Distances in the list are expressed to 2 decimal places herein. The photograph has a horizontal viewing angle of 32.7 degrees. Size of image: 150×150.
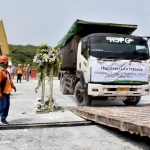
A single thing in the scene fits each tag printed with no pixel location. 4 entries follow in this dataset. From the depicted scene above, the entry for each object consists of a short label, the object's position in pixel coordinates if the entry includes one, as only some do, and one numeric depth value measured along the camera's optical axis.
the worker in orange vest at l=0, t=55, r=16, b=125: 6.12
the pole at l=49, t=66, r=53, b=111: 8.38
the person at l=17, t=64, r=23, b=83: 21.91
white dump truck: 8.34
